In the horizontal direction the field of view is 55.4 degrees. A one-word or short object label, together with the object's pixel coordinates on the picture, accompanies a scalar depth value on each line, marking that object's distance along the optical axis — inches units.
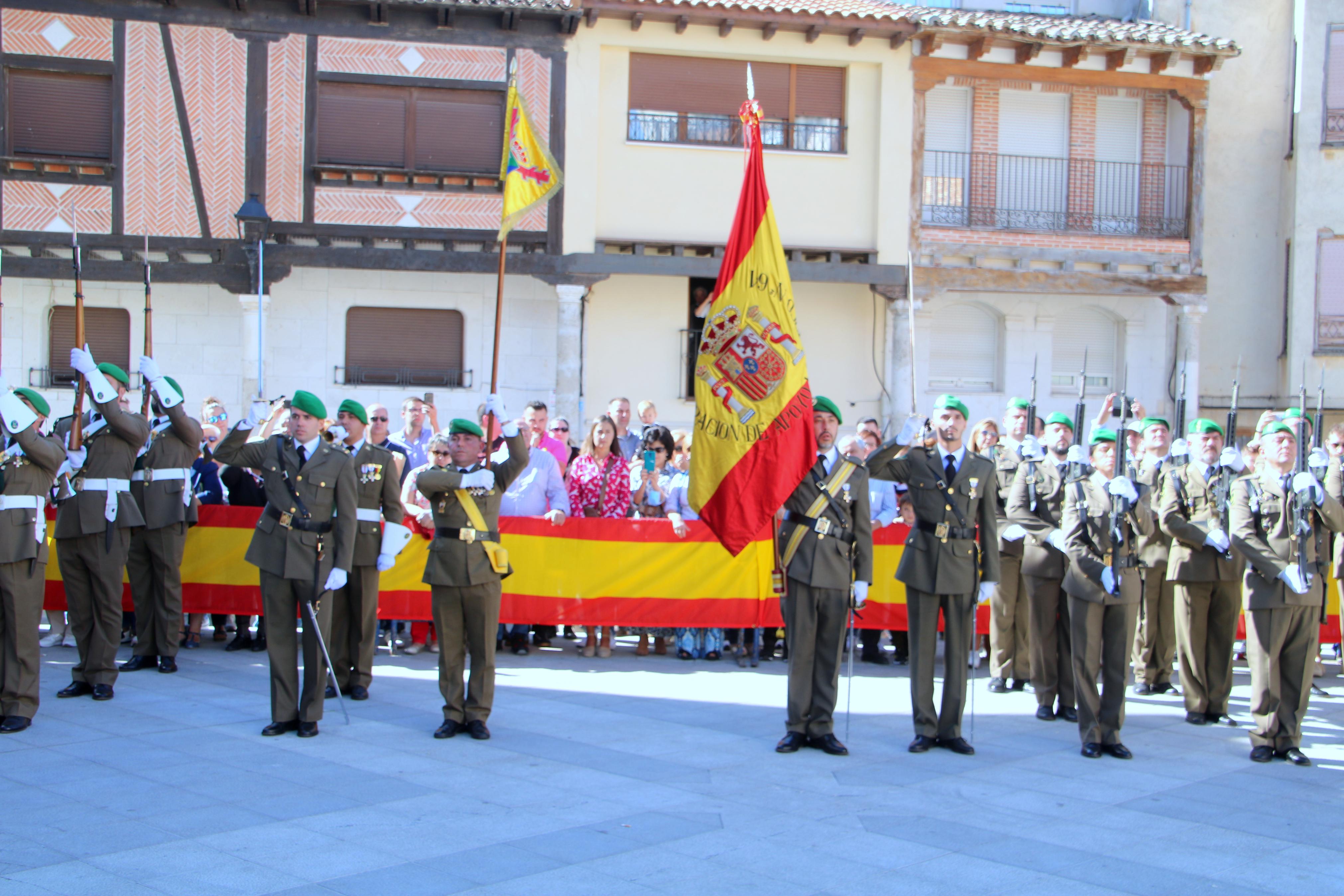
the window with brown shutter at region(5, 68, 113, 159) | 764.0
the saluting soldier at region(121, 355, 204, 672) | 392.2
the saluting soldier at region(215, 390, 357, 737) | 311.1
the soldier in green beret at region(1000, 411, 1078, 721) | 352.8
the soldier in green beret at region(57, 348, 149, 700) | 351.3
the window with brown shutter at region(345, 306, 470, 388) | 805.2
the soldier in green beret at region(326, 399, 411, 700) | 358.9
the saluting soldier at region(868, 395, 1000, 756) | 313.0
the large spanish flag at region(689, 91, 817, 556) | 312.8
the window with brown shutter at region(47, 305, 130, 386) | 788.0
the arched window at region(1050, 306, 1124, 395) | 890.1
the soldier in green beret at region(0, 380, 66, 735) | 313.3
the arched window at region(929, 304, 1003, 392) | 874.8
